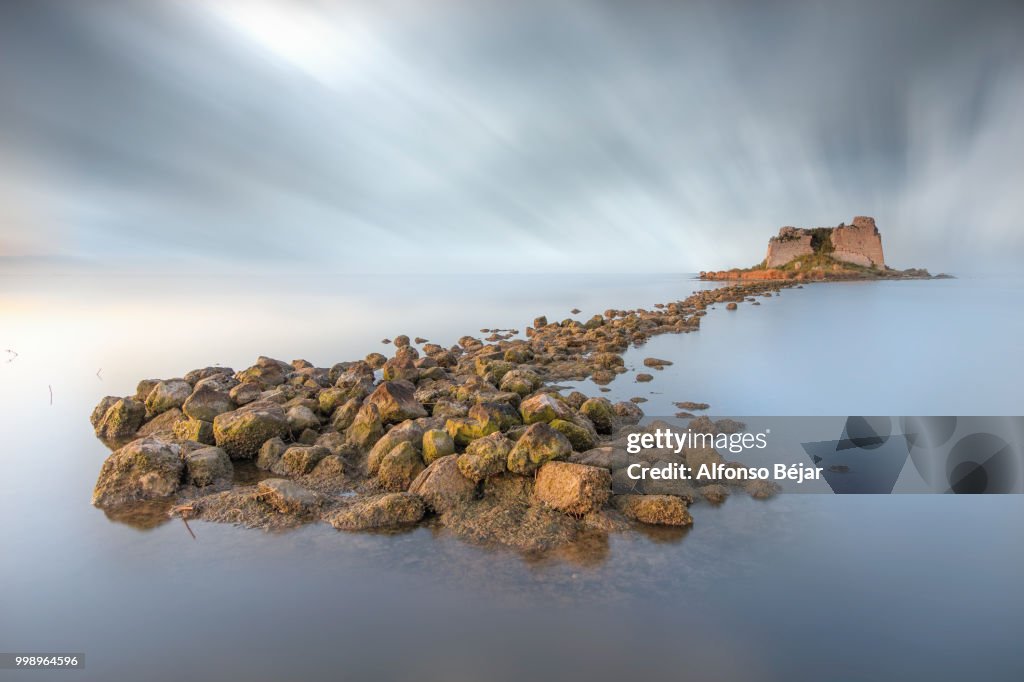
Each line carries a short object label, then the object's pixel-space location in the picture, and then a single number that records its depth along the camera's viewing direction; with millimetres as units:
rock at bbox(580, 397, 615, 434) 11375
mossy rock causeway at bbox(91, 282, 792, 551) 7641
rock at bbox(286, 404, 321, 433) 10930
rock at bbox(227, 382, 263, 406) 12375
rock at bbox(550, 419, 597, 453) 9523
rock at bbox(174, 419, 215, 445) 10469
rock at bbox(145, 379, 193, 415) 12383
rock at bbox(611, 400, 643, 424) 12344
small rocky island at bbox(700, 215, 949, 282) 120175
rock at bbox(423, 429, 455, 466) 8938
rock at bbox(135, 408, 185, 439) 11867
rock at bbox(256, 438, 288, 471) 9734
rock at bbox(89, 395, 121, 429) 12812
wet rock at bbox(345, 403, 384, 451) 10133
